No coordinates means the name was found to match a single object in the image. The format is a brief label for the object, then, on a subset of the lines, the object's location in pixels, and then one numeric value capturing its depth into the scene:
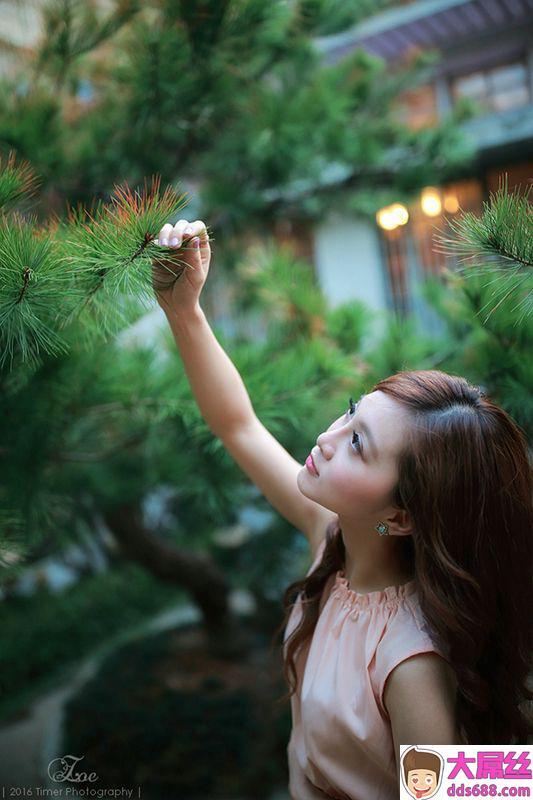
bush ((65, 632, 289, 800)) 2.03
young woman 0.80
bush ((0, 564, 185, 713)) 3.04
